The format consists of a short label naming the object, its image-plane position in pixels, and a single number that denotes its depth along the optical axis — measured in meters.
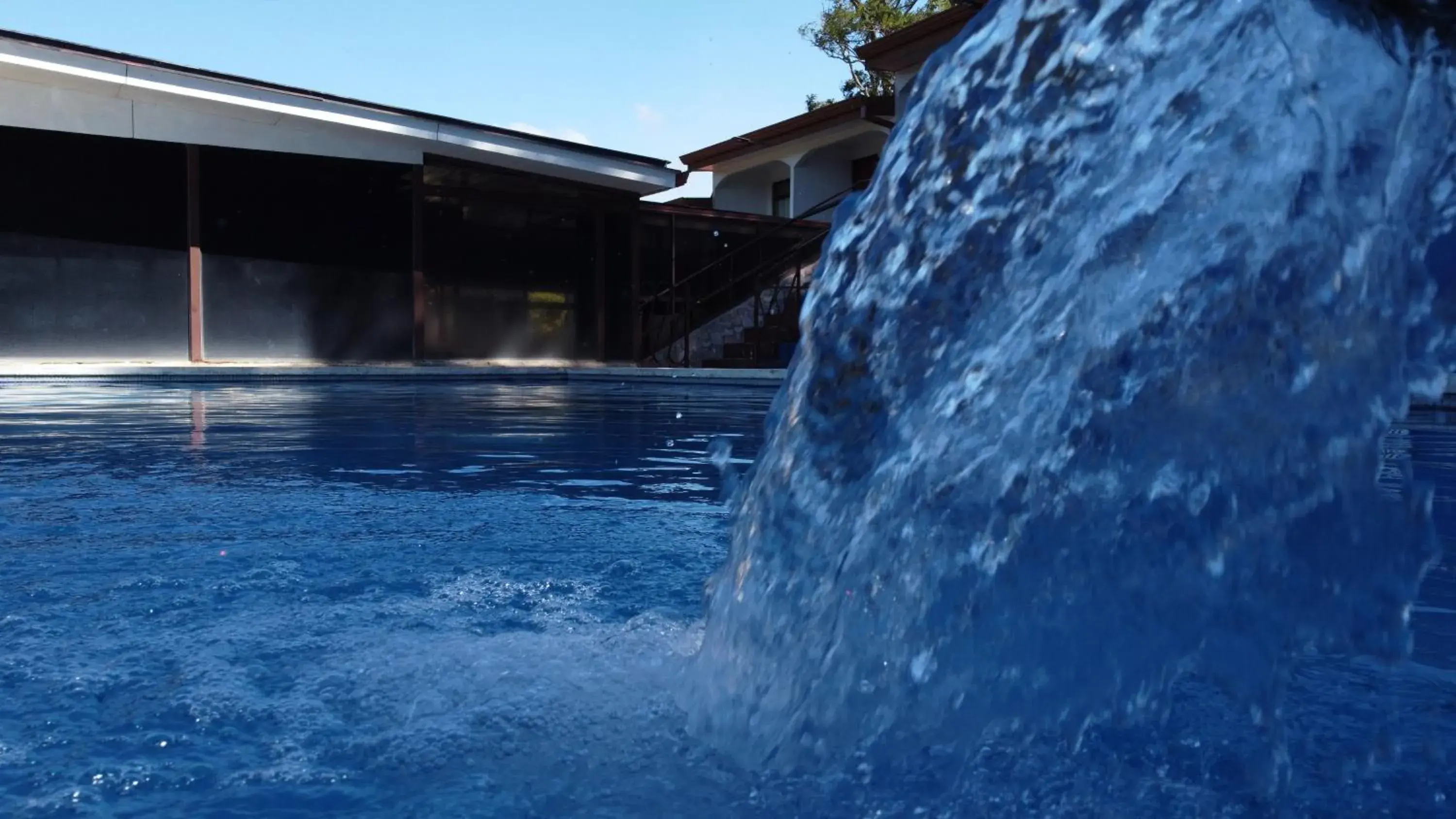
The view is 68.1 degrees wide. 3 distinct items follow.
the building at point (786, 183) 14.64
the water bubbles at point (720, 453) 5.27
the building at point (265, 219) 13.05
